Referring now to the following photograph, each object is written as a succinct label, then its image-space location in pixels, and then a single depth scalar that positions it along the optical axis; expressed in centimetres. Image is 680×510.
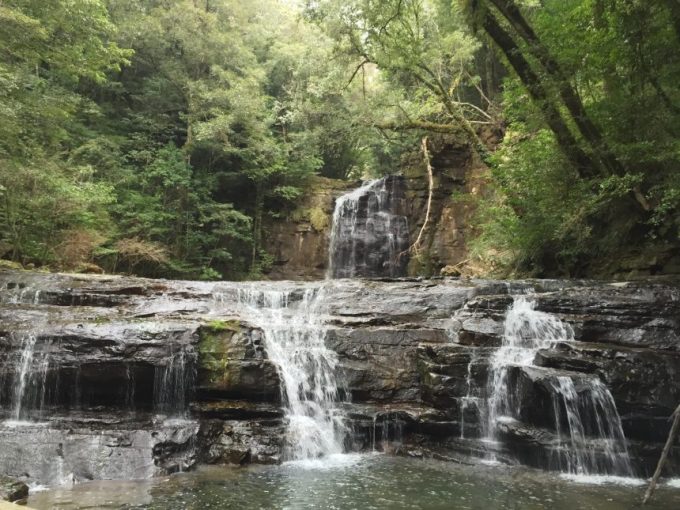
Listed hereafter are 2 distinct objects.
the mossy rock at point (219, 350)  836
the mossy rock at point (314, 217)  2188
